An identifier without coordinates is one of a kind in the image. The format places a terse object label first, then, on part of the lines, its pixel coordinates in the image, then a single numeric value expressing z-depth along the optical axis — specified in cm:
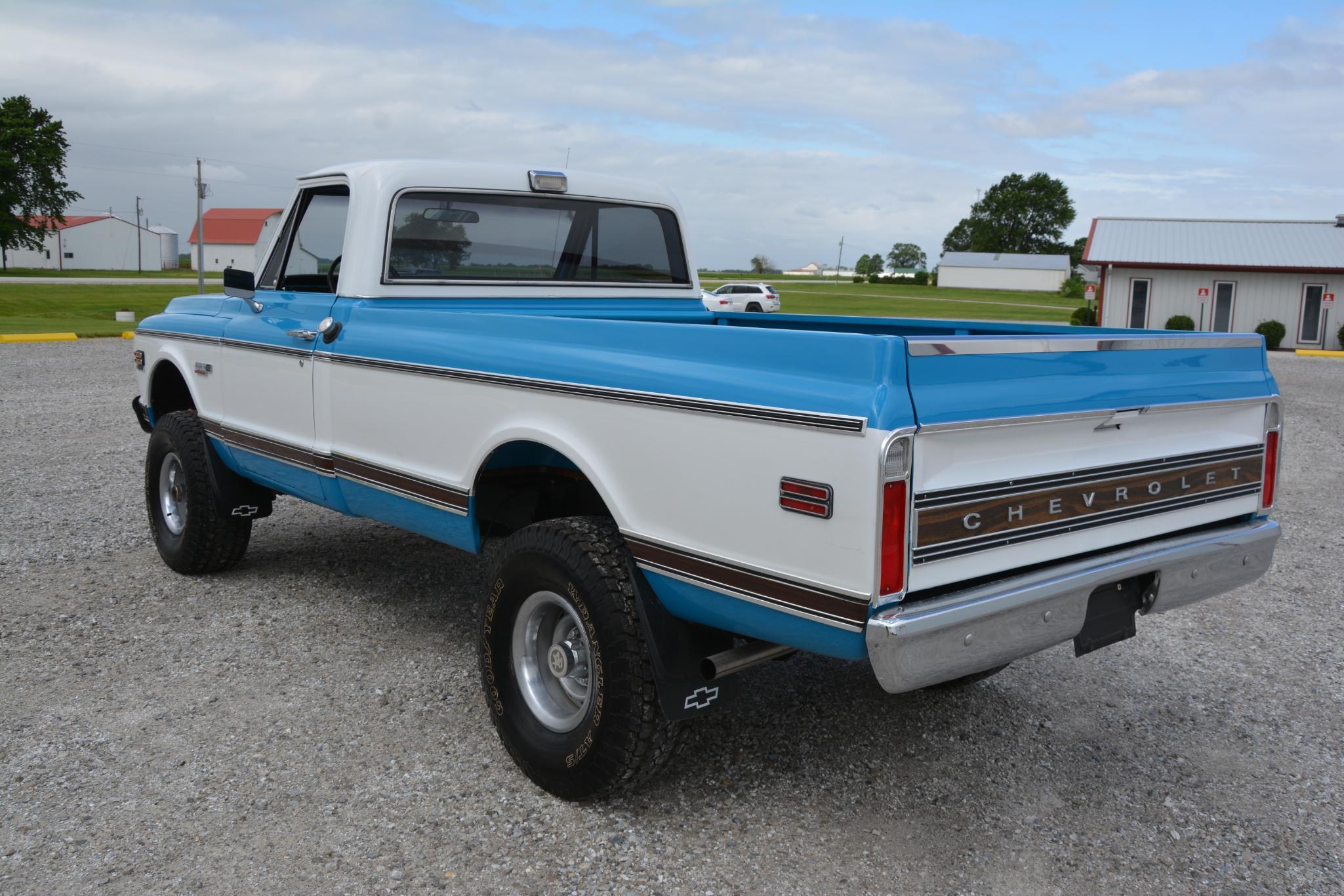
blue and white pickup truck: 259
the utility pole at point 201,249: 3203
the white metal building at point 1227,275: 3209
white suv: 3875
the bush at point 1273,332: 3109
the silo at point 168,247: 11025
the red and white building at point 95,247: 9462
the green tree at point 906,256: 16138
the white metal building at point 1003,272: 9262
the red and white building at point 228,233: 9838
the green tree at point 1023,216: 10706
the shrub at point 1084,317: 3619
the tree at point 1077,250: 10513
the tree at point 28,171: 6041
